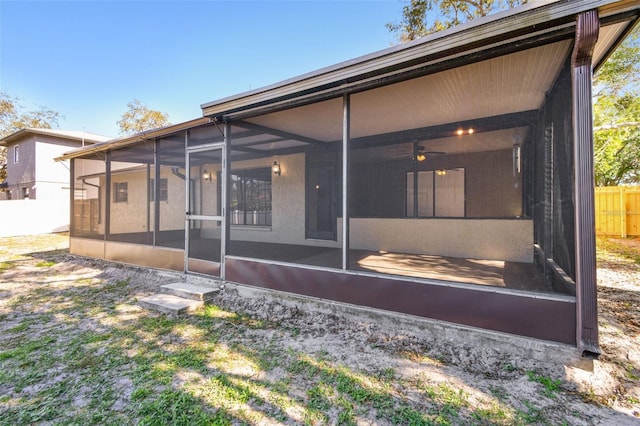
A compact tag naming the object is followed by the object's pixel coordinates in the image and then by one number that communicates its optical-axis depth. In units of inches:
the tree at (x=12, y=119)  723.4
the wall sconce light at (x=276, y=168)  300.0
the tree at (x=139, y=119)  837.2
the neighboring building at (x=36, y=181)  493.4
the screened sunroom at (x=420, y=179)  88.4
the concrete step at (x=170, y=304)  146.5
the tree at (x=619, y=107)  336.8
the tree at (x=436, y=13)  386.3
